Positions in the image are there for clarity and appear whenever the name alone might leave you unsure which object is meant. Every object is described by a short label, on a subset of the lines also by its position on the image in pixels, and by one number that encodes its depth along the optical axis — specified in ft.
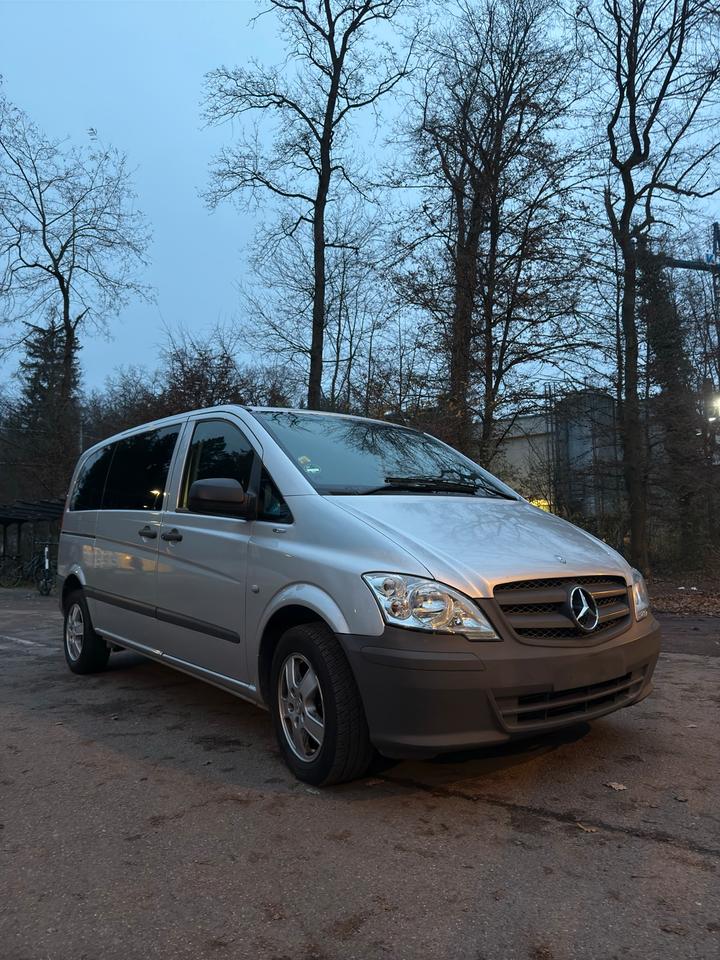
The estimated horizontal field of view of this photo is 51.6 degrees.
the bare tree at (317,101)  54.95
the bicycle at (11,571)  78.18
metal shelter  70.03
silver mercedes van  10.20
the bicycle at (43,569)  62.34
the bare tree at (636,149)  50.19
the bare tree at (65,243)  83.71
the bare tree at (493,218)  44.19
